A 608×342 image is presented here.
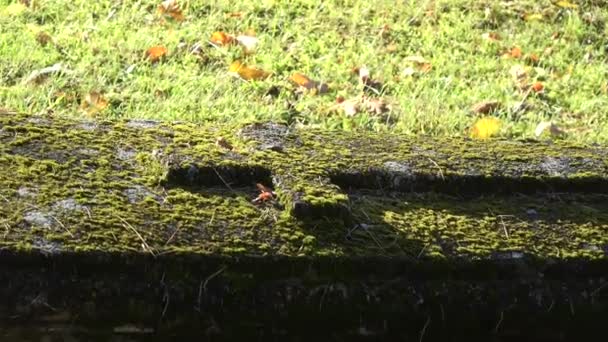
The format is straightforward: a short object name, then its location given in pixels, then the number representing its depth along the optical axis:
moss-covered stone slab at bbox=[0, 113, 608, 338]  2.01
